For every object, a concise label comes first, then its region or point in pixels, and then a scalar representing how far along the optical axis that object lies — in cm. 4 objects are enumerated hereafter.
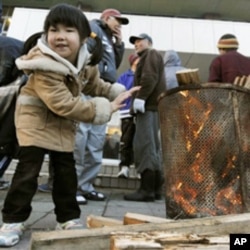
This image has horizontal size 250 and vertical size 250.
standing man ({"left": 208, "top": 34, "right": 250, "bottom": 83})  337
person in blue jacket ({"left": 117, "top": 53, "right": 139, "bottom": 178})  417
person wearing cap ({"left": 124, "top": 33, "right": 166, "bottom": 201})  328
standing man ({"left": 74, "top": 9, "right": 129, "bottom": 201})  310
